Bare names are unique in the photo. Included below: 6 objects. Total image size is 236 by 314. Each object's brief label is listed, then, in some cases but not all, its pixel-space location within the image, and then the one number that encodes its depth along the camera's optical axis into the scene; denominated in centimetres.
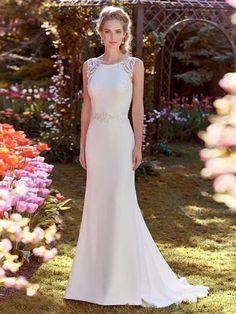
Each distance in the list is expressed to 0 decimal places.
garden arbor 973
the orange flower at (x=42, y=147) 615
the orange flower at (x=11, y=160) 495
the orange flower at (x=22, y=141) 617
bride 449
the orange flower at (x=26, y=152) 566
